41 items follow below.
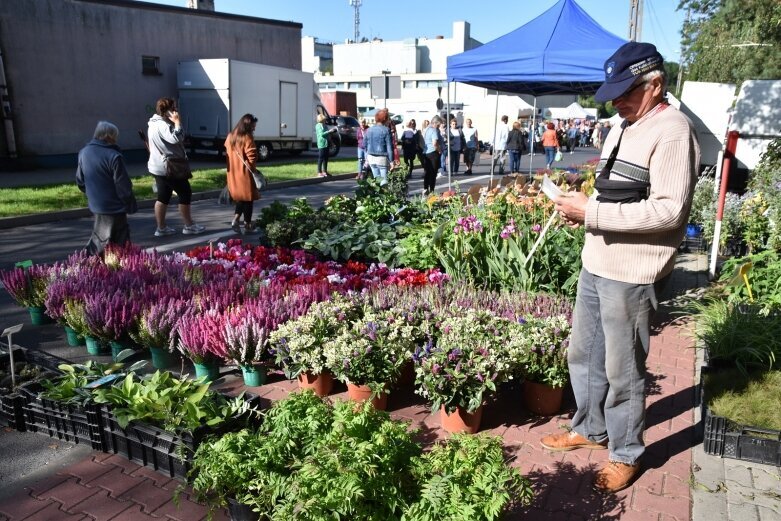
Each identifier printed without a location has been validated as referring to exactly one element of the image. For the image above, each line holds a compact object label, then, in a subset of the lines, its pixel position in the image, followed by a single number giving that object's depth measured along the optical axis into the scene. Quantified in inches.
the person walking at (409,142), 664.4
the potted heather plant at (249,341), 156.2
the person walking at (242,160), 347.6
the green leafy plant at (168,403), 117.6
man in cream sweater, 101.7
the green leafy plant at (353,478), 85.4
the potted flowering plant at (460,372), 130.6
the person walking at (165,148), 326.3
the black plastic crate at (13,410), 139.0
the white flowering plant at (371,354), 141.1
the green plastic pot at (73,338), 190.9
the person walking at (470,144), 834.2
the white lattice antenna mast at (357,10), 3659.0
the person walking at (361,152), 666.6
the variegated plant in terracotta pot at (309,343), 148.7
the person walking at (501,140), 757.3
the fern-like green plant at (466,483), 84.9
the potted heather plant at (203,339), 157.7
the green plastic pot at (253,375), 162.4
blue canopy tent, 314.3
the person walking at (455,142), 743.7
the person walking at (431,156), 549.0
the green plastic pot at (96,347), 183.8
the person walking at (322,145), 675.1
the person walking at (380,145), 463.8
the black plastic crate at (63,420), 129.3
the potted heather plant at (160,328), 165.2
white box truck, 827.4
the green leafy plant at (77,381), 132.0
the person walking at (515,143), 750.5
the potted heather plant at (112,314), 171.0
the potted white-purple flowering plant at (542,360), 139.9
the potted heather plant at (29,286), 203.8
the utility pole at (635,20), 827.4
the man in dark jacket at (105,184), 233.6
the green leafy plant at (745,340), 157.6
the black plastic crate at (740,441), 127.7
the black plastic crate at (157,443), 115.3
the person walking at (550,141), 808.3
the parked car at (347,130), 1272.1
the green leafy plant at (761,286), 186.2
